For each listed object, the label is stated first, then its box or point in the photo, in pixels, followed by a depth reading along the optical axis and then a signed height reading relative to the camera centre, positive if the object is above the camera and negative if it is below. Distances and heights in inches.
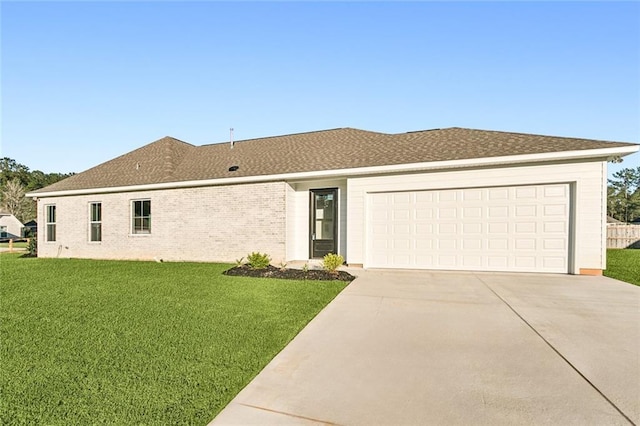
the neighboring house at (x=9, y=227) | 1416.1 -94.4
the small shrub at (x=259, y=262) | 345.4 -61.4
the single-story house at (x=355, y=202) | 317.4 +10.8
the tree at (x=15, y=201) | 1919.3 +45.8
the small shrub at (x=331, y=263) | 318.7 -57.4
